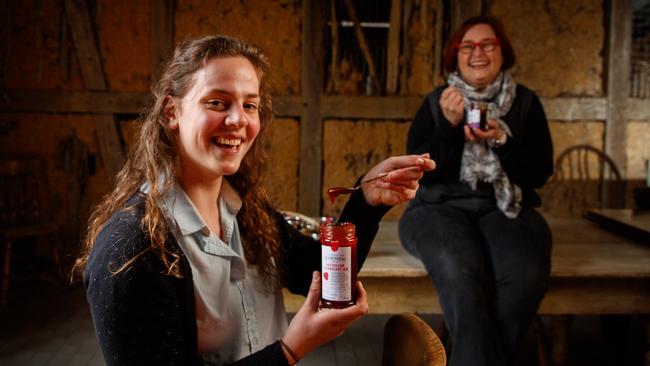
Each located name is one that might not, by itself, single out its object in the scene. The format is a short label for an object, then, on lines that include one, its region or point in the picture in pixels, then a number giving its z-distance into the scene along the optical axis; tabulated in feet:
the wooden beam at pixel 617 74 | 15.34
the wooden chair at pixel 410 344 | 3.40
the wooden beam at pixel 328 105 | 15.24
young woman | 3.84
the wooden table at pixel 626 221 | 9.70
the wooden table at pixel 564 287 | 8.07
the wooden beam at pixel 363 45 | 15.24
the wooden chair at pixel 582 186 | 15.90
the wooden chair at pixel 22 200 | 13.70
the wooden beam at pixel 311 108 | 15.28
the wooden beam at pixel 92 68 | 15.12
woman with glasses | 7.48
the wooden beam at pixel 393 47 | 15.44
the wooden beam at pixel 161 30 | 15.05
